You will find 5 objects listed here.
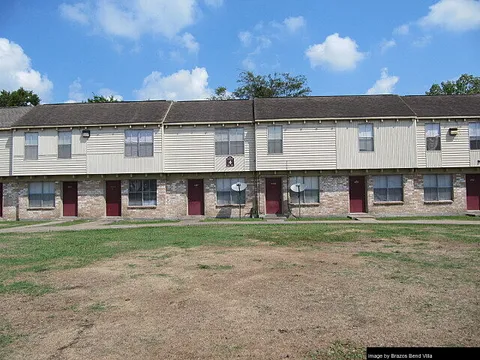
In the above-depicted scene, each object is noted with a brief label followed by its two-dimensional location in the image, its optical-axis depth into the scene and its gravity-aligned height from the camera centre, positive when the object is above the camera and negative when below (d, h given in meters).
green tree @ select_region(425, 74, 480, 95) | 42.59 +11.85
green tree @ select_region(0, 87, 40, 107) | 44.39 +11.79
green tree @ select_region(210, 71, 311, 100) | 45.59 +12.67
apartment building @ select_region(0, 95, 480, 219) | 21.64 +1.57
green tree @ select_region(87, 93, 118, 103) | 47.22 +12.08
